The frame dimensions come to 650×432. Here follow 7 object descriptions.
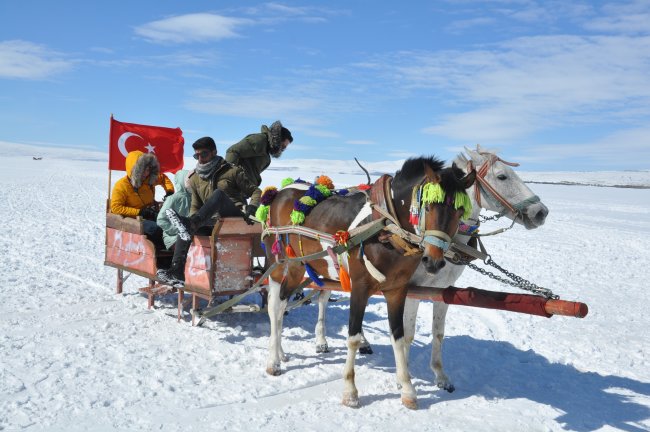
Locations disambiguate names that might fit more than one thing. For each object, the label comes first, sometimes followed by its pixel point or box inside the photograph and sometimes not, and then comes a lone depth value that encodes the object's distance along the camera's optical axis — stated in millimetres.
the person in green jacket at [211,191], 6970
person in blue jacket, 7184
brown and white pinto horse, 4363
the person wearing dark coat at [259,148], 7488
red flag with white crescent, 8633
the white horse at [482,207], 5309
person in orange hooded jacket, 7719
